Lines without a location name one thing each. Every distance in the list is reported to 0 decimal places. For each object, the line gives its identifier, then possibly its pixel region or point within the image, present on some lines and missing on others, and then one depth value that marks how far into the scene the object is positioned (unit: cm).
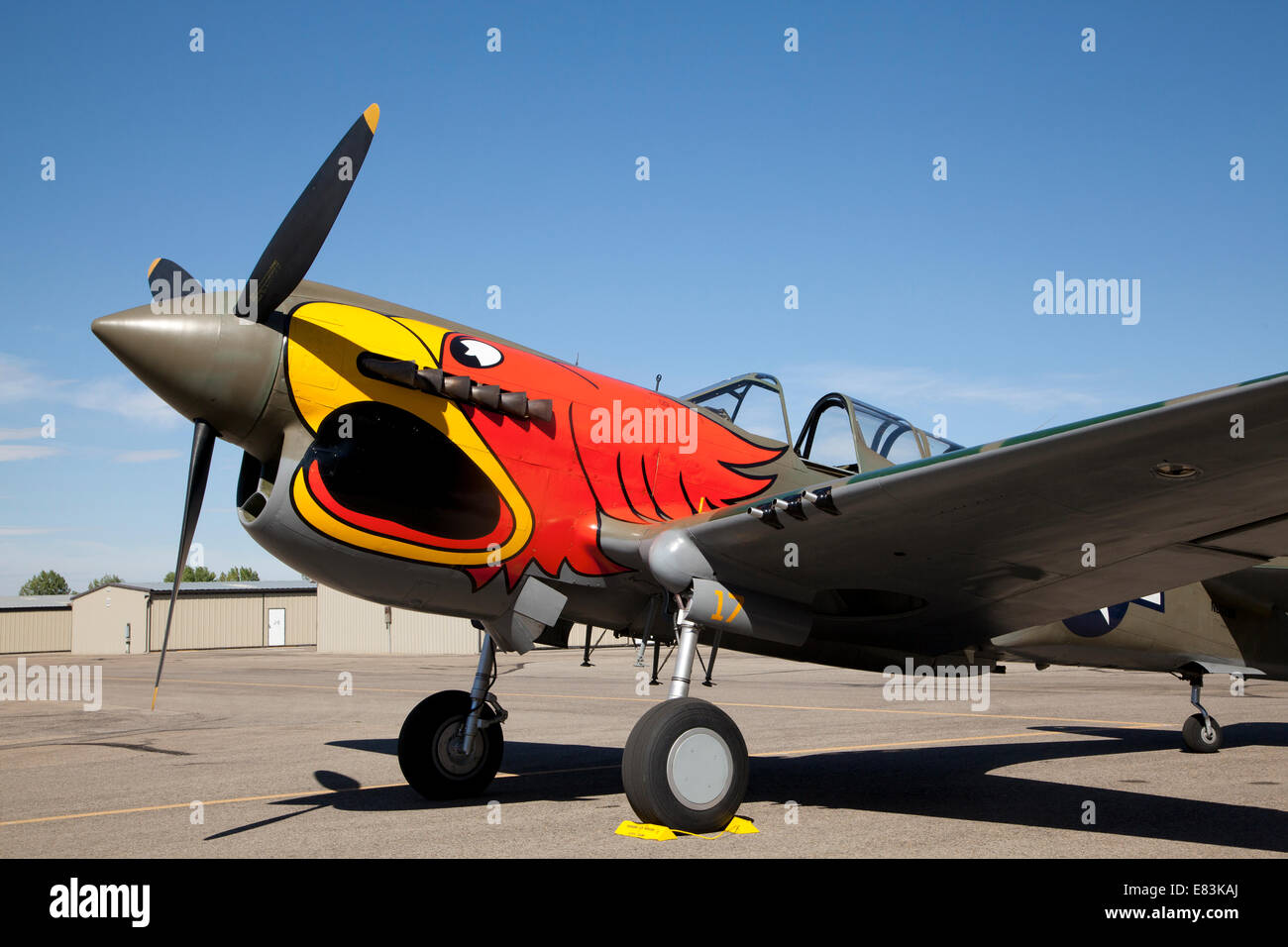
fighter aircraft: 528
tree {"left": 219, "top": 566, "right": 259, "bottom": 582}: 16370
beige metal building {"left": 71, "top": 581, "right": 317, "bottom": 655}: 5588
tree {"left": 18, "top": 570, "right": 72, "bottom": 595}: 16325
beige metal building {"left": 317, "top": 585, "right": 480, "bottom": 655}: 4834
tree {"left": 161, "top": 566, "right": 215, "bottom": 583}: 14721
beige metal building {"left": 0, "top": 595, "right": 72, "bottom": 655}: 6462
